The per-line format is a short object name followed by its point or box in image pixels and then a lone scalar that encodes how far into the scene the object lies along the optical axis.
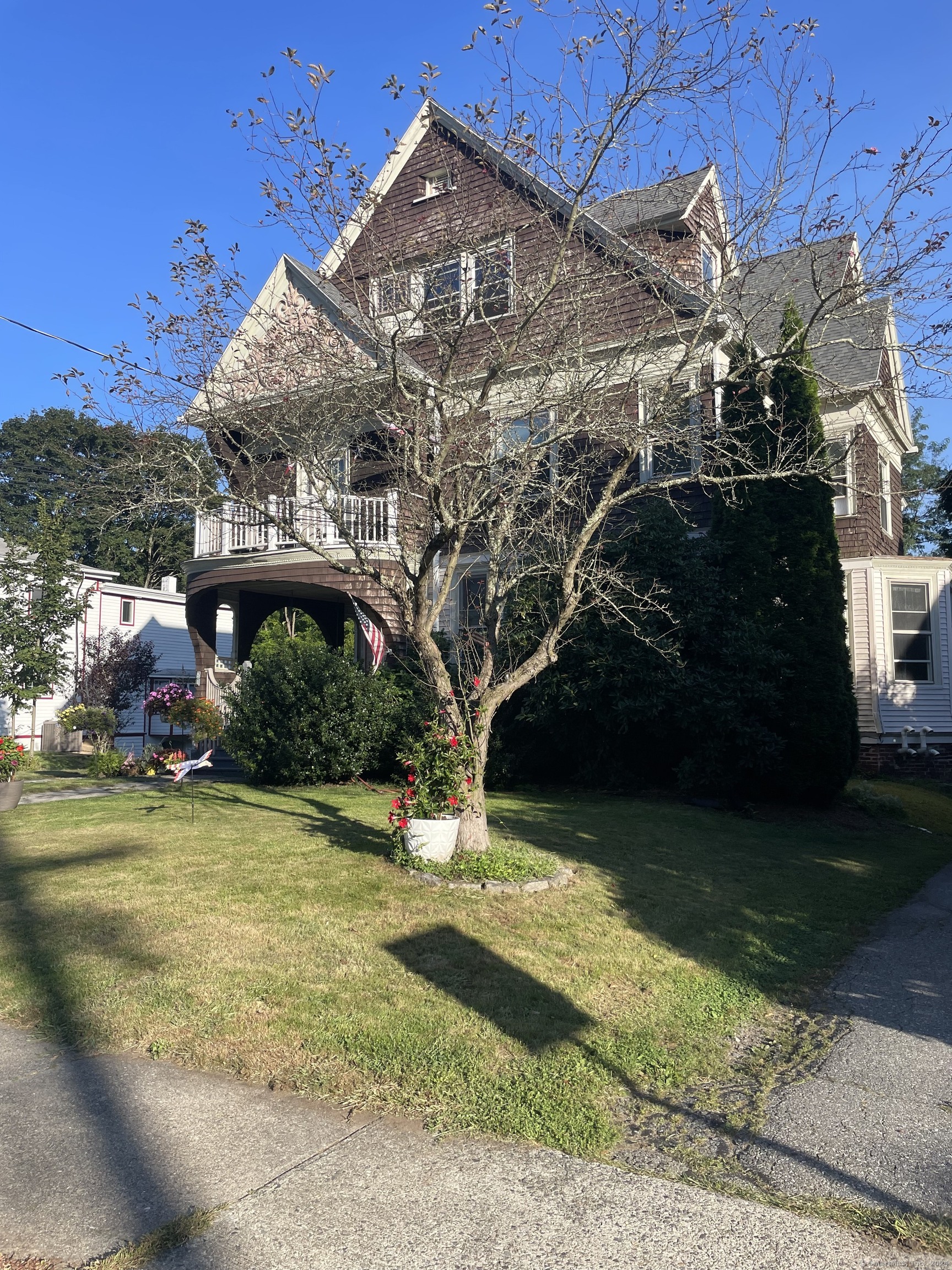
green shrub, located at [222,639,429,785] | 13.08
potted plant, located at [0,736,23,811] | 11.50
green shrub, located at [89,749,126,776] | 16.06
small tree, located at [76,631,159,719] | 26.09
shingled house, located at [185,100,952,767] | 8.62
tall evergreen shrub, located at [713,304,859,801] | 12.67
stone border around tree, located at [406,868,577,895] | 7.39
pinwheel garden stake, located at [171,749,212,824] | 9.74
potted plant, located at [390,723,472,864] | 7.82
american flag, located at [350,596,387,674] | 12.70
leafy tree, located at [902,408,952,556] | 33.22
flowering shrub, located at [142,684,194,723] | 18.09
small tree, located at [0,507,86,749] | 22.52
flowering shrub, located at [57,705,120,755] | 22.11
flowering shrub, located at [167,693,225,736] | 17.23
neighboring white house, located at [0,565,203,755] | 28.86
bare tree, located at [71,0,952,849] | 7.96
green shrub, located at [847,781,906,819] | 12.77
